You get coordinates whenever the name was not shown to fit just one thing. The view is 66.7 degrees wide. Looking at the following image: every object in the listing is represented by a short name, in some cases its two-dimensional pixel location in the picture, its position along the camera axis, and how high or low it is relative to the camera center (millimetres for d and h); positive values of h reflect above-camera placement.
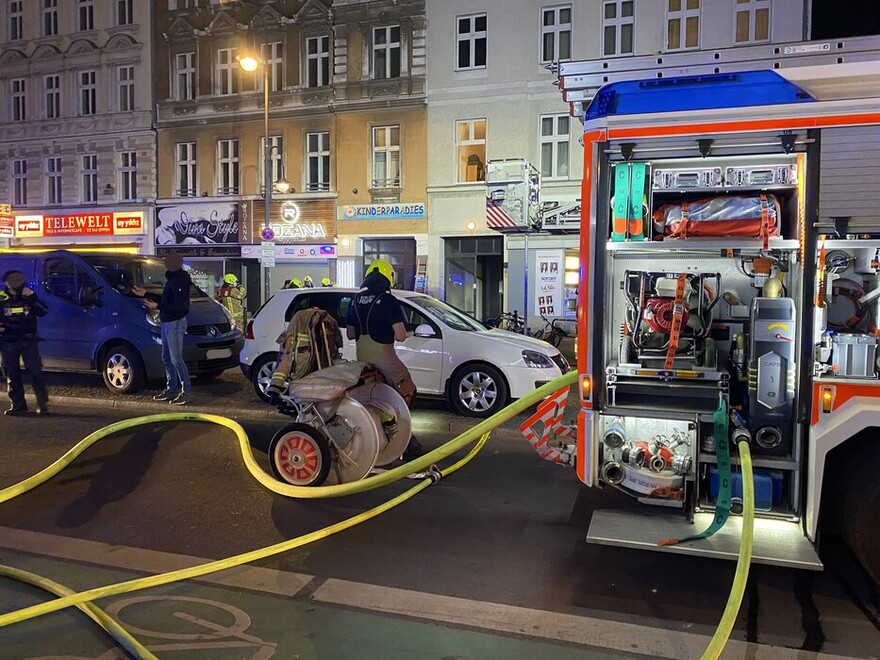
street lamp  18812 +3625
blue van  9891 -617
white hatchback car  8383 -986
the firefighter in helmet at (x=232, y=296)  18234 -378
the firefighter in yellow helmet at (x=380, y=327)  6020 -403
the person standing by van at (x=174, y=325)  8953 -577
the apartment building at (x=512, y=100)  19078 +5615
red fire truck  3754 -116
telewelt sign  25109 +2232
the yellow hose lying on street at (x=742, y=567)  2994 -1444
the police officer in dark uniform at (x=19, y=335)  8312 -660
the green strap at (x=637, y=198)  4223 +529
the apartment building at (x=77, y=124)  24938 +6088
